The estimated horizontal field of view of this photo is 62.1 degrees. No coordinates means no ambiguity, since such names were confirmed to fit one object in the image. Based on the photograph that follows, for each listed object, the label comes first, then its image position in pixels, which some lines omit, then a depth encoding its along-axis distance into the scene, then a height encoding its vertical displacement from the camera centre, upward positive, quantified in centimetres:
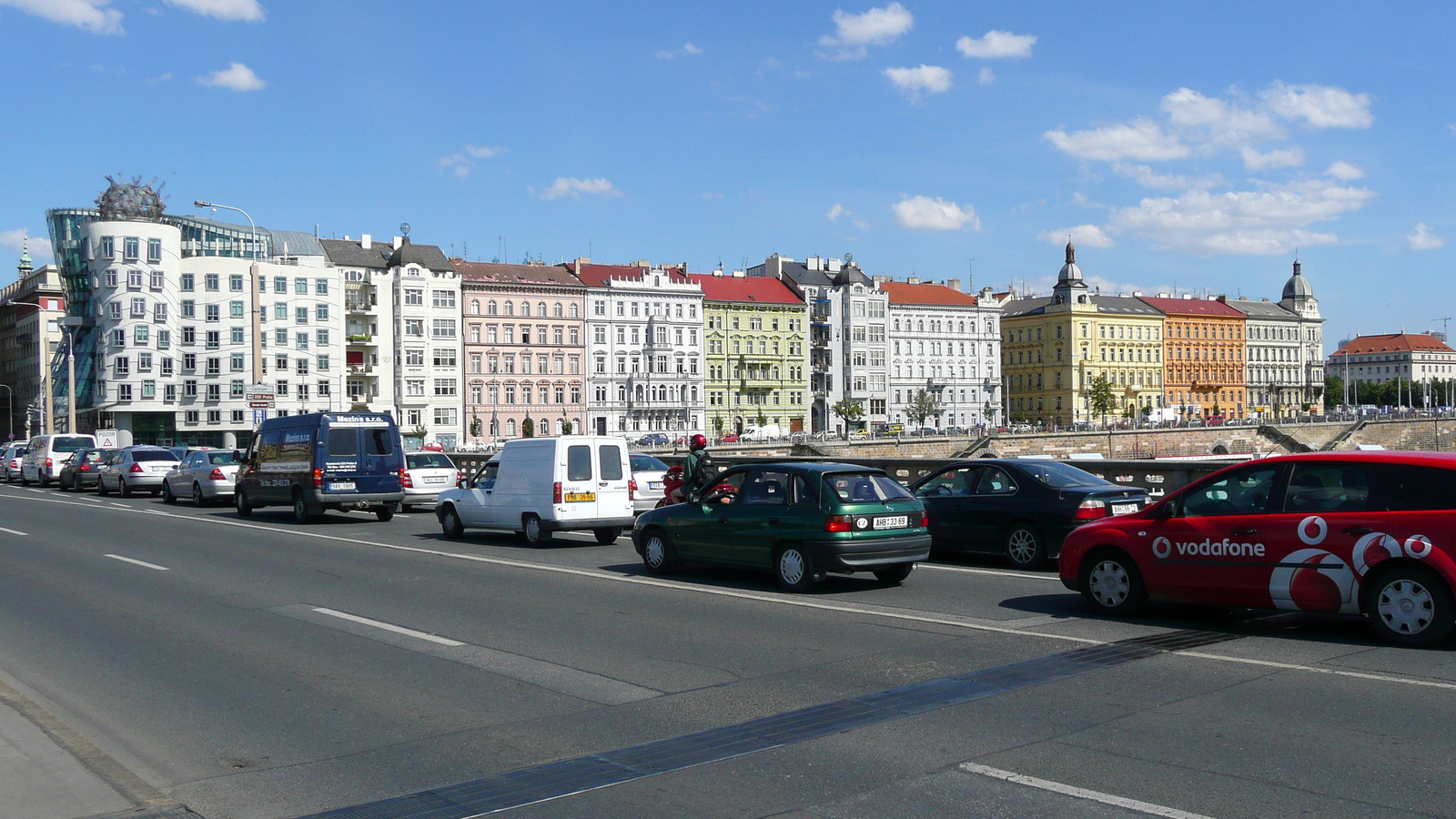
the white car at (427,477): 2975 -100
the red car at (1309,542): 934 -96
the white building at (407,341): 9850 +778
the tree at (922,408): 11988 +230
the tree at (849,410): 11544 +205
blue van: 2548 -55
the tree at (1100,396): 13000 +358
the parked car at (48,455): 4628 -57
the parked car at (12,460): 5288 -87
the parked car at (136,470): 3828 -98
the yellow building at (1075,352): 14125 +921
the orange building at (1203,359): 15138 +883
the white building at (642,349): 10712 +760
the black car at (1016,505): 1526 -98
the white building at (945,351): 12656 +852
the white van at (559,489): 1958 -89
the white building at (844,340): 12125 +921
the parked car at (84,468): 4238 -97
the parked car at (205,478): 3266 -108
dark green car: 1304 -103
